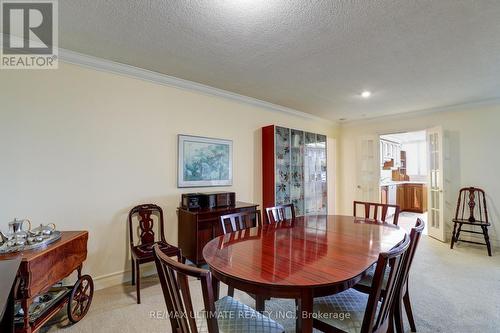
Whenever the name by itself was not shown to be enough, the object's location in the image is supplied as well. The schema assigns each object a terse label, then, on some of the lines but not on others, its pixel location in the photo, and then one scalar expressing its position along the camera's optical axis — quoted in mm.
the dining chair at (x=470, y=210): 3894
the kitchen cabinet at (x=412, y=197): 6913
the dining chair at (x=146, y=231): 2555
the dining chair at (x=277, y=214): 2481
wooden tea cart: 1512
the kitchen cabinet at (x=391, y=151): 6906
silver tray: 1619
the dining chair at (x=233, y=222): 2049
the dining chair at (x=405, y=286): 1466
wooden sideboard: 2738
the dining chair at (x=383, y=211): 2604
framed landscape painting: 3133
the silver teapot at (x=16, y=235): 1693
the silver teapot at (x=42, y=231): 1829
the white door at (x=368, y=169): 5168
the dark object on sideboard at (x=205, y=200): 2918
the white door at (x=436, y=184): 4266
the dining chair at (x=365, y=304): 1120
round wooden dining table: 1148
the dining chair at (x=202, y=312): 948
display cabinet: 3979
